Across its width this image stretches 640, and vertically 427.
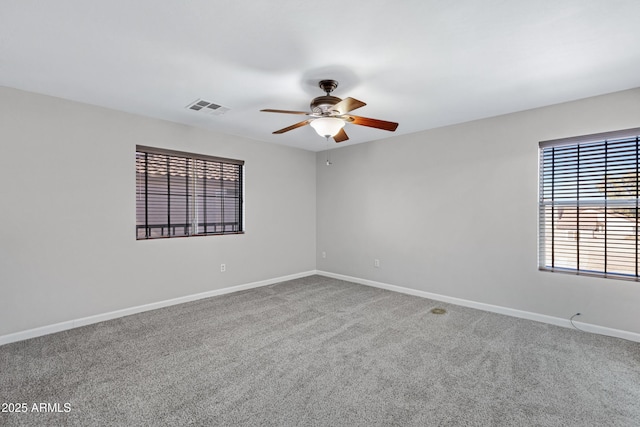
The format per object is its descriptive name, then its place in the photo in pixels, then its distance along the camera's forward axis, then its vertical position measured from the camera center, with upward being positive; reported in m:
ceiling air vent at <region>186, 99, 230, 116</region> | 3.31 +1.16
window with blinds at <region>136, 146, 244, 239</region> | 3.84 +0.23
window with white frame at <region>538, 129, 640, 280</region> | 3.05 +0.09
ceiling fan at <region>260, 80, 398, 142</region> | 2.70 +0.86
